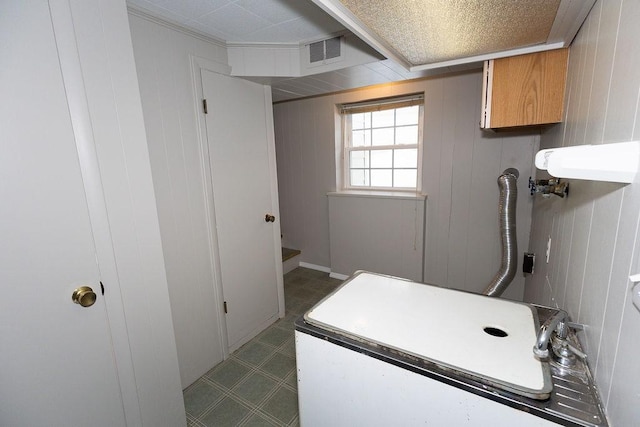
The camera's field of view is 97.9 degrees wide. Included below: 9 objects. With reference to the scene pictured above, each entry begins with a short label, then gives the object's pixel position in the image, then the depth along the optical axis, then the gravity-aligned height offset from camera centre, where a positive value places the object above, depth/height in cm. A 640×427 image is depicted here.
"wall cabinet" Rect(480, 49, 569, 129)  135 +34
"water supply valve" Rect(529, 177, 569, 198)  108 -15
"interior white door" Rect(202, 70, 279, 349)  197 -26
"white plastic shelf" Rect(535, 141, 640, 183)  52 -2
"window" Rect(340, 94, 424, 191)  295 +19
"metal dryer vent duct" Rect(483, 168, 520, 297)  189 -52
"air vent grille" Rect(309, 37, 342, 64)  194 +78
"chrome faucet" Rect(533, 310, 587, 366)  72 -50
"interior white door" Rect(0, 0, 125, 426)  89 -25
